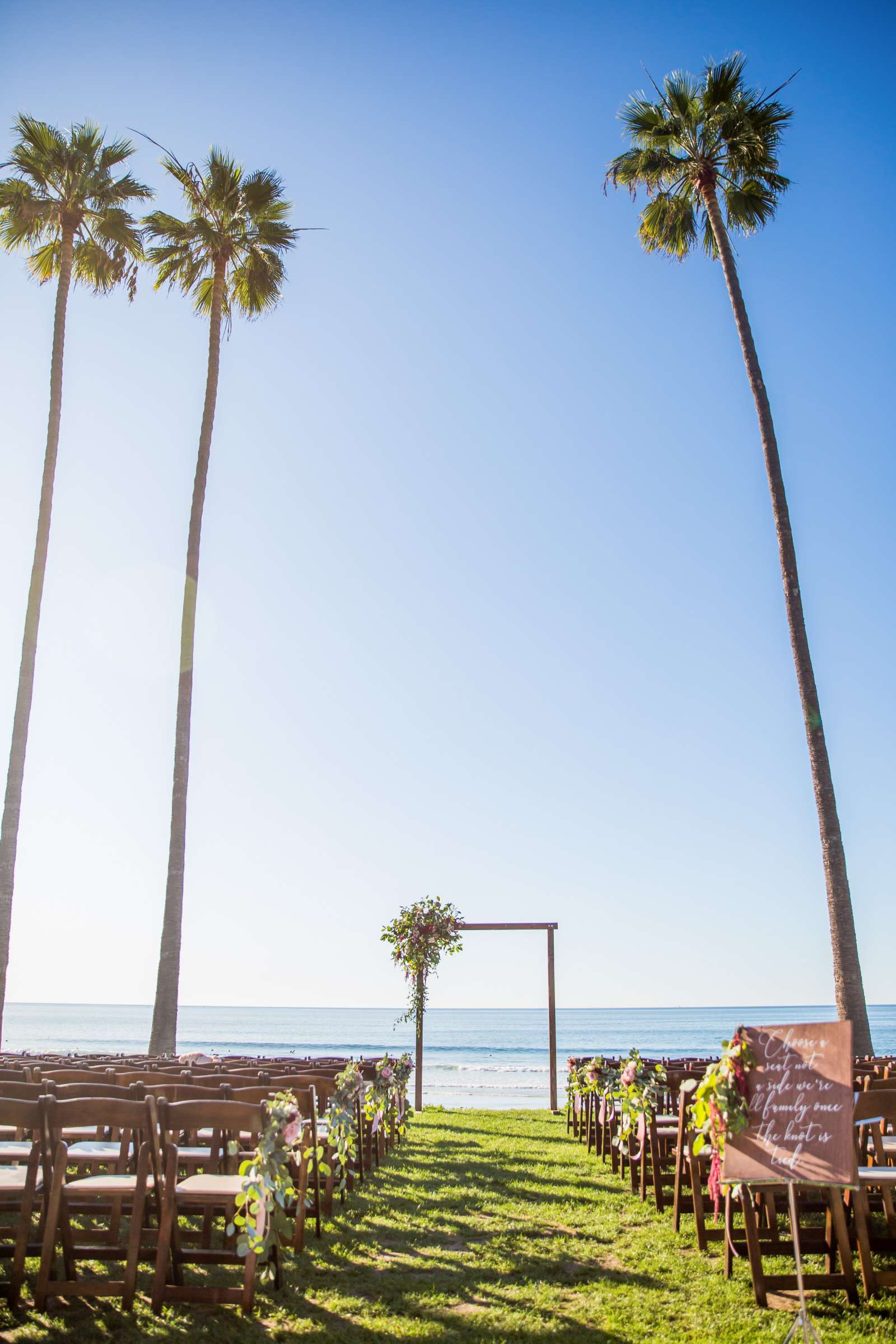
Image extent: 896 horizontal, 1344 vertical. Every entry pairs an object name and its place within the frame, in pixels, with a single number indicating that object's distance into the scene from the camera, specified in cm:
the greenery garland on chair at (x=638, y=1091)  702
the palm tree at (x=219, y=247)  1584
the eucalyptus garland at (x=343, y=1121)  664
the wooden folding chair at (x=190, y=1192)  429
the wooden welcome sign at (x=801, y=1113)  409
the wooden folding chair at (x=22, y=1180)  415
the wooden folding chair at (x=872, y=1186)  453
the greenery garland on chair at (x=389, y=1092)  896
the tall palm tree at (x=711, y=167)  1390
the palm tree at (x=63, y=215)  1521
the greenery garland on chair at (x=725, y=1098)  436
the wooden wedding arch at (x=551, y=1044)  1553
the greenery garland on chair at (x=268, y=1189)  424
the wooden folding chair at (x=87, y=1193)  418
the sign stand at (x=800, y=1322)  363
